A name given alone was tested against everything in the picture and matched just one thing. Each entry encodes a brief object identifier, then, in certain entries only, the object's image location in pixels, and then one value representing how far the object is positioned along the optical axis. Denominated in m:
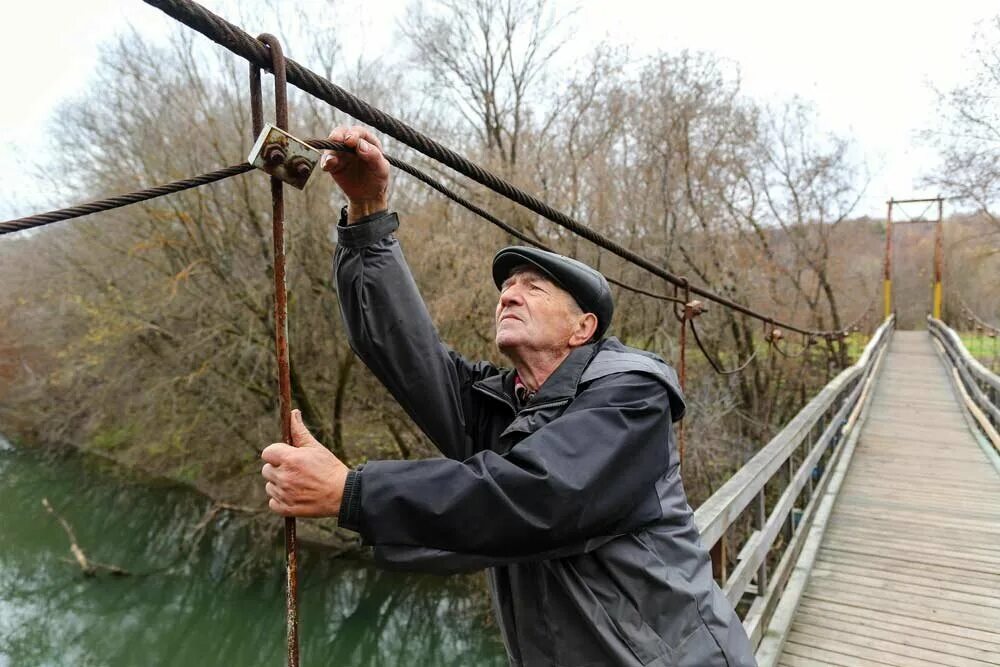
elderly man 0.91
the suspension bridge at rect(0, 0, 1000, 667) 1.00
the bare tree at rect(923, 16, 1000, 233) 13.00
